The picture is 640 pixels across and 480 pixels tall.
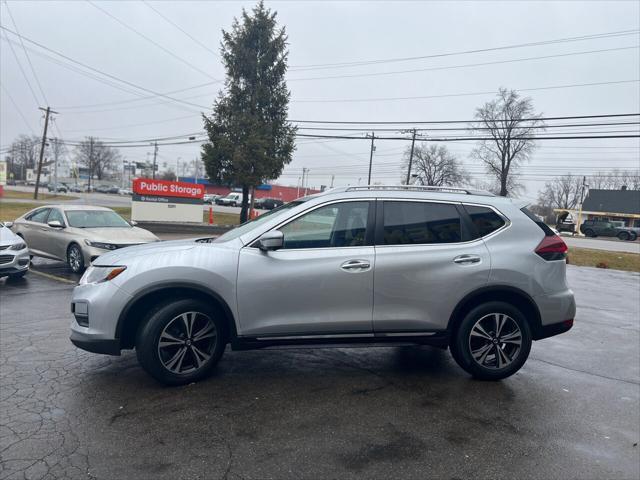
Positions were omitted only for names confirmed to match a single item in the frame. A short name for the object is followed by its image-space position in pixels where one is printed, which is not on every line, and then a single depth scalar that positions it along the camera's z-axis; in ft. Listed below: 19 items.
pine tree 91.04
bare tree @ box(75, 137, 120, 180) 305.94
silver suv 12.92
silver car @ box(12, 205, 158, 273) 30.86
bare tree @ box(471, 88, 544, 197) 171.94
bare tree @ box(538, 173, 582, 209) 270.18
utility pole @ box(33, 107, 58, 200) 149.87
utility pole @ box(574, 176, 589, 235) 163.98
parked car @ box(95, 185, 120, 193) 271.28
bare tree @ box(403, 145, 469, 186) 210.18
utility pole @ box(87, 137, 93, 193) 281.95
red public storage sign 66.49
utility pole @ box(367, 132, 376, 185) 154.76
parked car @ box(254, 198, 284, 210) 173.87
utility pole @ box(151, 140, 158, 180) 289.53
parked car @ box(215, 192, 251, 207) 190.49
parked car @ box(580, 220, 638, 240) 150.92
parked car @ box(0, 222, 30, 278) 27.40
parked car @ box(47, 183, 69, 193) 226.34
